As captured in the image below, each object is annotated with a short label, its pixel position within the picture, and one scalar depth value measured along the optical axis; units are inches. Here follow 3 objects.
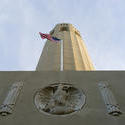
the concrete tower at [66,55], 726.4
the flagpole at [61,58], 702.0
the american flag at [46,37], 871.7
